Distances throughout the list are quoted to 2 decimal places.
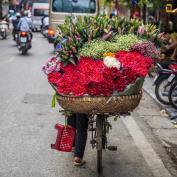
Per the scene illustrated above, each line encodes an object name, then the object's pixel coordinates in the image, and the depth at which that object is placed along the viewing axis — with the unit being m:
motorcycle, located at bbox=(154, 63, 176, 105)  10.77
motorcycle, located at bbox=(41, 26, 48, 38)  31.12
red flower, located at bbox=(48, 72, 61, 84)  5.66
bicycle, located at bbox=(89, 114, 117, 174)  5.82
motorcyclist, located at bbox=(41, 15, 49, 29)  31.21
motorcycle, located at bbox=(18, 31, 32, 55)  21.62
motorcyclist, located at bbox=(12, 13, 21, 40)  27.46
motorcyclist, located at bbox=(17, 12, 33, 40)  21.77
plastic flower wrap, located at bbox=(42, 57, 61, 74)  5.70
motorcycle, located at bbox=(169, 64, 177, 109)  10.26
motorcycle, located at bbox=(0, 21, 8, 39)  31.31
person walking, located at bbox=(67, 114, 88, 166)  6.04
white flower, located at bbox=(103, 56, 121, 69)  5.45
